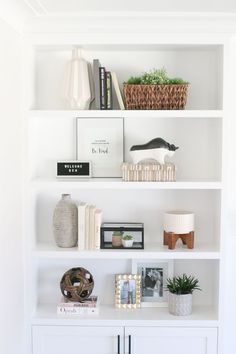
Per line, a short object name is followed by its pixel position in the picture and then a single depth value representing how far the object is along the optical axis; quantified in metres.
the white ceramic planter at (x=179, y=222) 2.93
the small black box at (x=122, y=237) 3.00
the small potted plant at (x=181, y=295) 2.95
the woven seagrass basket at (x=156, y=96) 2.87
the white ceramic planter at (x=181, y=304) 2.95
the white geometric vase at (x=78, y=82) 2.89
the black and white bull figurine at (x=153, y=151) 2.91
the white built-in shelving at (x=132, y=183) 2.89
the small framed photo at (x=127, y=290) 3.06
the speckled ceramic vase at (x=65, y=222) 2.97
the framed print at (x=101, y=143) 3.08
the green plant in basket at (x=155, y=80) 2.87
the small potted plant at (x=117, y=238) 3.01
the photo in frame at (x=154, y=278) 3.12
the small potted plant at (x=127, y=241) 2.99
